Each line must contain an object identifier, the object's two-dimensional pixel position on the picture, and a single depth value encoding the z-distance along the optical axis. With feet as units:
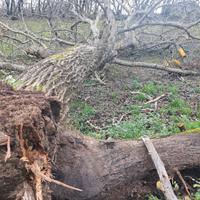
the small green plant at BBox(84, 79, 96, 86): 22.59
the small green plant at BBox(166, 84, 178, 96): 21.48
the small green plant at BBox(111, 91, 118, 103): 20.68
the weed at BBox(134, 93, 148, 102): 20.71
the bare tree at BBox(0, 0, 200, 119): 14.96
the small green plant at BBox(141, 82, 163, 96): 21.66
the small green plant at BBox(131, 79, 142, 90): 22.70
